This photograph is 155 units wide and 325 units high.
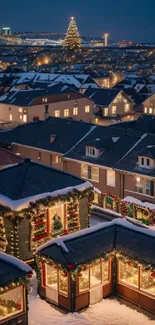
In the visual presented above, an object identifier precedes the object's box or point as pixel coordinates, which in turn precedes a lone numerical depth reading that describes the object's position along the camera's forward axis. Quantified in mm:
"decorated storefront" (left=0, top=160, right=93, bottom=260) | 20188
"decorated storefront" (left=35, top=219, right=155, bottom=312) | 16734
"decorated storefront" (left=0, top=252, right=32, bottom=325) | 15062
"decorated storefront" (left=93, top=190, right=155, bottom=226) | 26672
